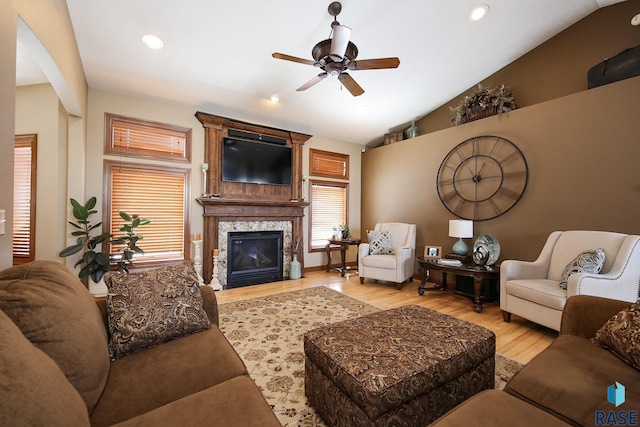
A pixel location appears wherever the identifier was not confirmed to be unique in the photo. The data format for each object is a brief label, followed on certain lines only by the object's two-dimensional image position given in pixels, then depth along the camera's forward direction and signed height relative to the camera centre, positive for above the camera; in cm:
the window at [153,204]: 355 +13
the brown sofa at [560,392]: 94 -71
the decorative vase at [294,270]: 471 -101
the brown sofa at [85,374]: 65 -55
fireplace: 430 -75
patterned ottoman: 117 -76
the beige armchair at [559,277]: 227 -59
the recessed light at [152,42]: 279 +187
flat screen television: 427 +90
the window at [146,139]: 354 +107
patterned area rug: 165 -115
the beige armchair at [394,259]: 405 -71
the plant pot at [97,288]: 316 -91
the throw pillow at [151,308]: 136 -54
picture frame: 398 -57
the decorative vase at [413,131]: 493 +161
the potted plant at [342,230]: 516 -32
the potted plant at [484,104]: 369 +166
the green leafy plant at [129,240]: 326 -35
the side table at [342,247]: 504 -64
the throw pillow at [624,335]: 122 -59
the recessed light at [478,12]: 287 +228
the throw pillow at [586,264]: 240 -45
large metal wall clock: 356 +56
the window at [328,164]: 530 +107
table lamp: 365 -19
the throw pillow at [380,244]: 449 -50
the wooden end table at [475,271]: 319 -71
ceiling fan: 227 +147
